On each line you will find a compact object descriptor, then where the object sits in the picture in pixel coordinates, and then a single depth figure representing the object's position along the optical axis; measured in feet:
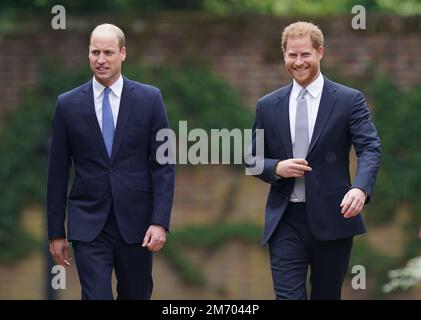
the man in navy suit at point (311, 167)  44.32
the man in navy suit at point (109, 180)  44.57
